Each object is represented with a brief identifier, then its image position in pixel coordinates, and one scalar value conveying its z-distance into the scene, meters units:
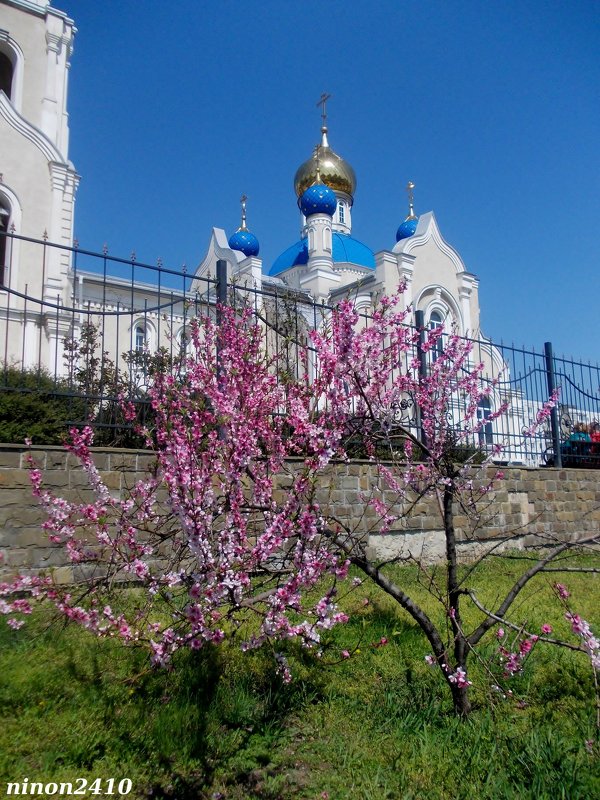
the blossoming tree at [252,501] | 2.65
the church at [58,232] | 12.45
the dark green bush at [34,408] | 4.52
